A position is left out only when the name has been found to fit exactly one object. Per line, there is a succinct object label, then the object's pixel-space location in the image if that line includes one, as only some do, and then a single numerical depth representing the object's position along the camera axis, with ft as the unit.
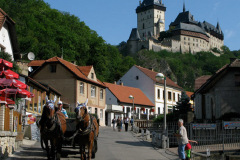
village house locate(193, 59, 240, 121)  94.22
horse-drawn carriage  39.81
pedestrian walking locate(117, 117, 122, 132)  127.31
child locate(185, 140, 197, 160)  44.10
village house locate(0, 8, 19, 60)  87.42
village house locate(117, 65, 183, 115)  230.64
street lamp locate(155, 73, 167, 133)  68.18
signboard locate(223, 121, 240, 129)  68.18
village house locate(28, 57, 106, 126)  146.30
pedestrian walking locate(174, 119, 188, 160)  44.04
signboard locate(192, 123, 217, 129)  66.44
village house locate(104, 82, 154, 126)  182.19
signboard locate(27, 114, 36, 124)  75.77
